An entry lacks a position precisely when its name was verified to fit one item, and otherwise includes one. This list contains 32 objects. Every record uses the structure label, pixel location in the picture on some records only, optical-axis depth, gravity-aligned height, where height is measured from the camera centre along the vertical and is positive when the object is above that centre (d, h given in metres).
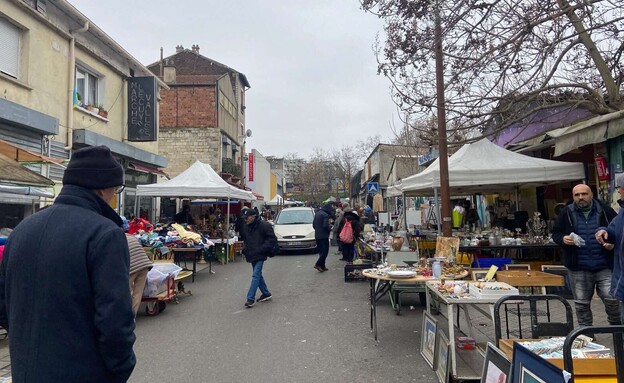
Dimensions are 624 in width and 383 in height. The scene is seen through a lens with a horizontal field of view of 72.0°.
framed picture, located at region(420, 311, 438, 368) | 4.65 -1.45
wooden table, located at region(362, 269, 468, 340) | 5.27 -0.87
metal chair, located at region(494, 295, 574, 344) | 3.23 -0.90
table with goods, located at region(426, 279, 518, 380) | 4.09 -0.87
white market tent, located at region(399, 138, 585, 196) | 8.57 +0.79
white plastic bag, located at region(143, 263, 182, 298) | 7.09 -1.08
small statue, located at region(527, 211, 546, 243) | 8.69 -0.48
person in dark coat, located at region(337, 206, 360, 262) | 11.95 -0.37
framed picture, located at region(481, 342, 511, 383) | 2.74 -1.06
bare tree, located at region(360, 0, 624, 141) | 7.67 +2.95
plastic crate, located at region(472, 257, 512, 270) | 7.48 -0.97
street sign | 22.00 +1.18
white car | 15.84 -0.69
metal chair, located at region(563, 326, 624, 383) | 2.27 -0.74
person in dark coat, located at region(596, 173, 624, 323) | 3.73 -0.36
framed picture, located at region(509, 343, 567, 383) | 2.08 -0.85
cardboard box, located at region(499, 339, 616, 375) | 2.62 -0.97
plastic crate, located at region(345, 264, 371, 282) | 9.98 -1.47
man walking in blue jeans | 7.72 -0.59
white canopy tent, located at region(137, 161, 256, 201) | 12.76 +0.75
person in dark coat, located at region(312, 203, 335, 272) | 11.87 -0.65
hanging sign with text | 15.09 +3.75
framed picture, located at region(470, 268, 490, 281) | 5.82 -0.89
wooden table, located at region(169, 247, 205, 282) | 10.35 -1.12
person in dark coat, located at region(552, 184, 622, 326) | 4.79 -0.55
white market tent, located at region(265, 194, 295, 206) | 36.92 +0.86
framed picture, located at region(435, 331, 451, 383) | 4.05 -1.46
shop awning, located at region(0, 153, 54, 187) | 6.33 +0.62
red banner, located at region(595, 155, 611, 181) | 7.86 +0.71
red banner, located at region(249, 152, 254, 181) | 36.00 +3.80
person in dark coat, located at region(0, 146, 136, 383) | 1.90 -0.39
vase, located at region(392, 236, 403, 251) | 8.43 -0.66
